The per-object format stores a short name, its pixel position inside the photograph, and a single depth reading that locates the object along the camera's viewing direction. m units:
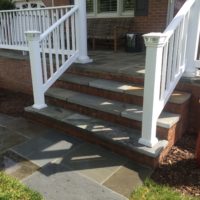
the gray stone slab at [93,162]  2.54
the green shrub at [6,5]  6.93
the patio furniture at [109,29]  6.10
